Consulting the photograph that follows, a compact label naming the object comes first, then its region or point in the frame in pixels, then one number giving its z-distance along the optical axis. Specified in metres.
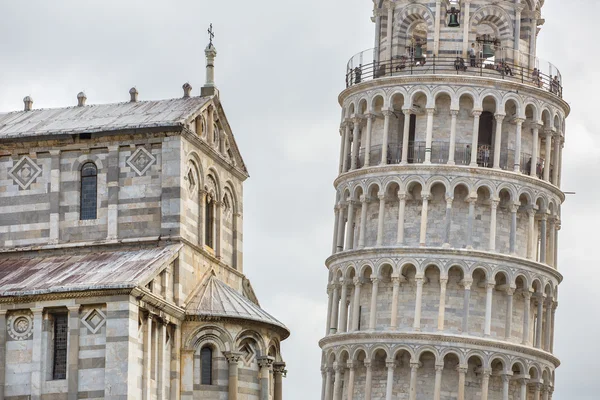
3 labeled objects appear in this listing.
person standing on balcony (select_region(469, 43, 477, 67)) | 129.50
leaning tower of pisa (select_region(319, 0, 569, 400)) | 126.06
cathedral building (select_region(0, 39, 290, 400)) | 84.81
